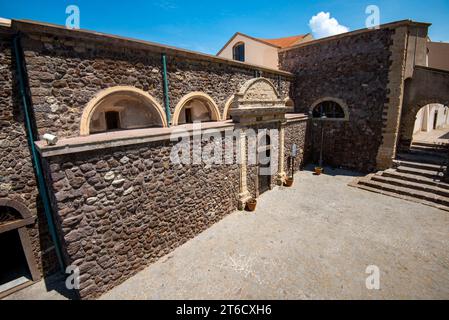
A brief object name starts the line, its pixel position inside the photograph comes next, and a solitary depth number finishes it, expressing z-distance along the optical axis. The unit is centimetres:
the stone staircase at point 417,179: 863
